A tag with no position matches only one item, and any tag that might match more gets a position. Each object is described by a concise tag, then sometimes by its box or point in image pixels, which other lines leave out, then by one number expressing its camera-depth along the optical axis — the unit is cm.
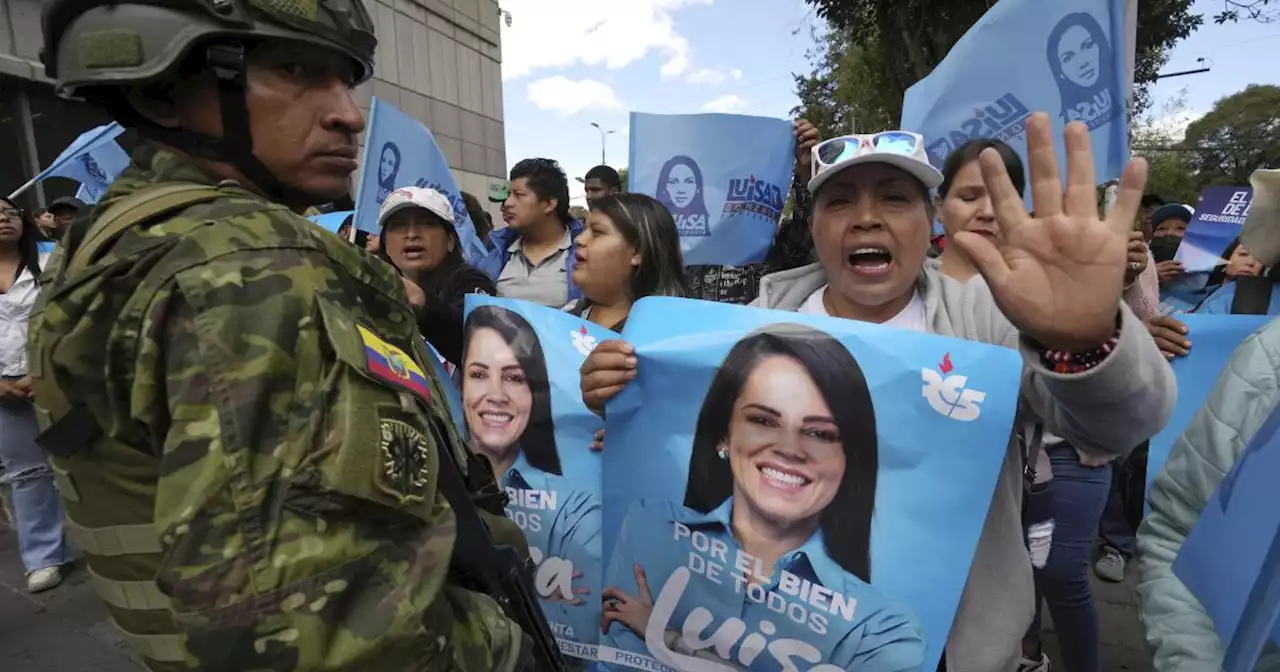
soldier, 84
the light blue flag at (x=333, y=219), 472
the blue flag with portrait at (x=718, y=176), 378
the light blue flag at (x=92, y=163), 502
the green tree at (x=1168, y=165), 3718
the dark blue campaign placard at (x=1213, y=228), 396
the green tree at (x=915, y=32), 1148
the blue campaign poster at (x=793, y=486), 137
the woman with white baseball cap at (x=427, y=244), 311
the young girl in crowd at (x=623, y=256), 264
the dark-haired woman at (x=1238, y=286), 256
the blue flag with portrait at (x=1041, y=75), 324
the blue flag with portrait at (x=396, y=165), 374
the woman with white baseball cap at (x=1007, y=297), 108
